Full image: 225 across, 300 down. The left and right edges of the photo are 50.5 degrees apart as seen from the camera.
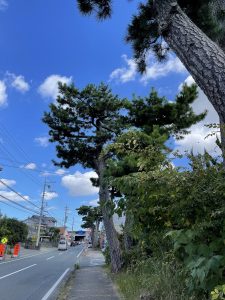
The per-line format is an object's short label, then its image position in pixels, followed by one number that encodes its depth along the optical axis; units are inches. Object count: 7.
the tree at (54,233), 2801.4
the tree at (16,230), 1330.2
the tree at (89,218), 1612.0
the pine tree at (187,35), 111.6
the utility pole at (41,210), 1685.6
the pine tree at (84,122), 511.6
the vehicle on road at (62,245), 1792.8
